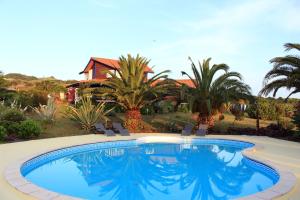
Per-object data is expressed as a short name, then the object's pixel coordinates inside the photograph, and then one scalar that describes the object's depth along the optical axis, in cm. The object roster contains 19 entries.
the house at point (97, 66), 2741
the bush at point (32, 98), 1602
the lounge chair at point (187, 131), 1180
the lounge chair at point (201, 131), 1176
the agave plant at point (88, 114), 1242
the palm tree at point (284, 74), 1081
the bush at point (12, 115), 1058
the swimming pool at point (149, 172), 571
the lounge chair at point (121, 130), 1174
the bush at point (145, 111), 1760
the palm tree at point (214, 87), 1216
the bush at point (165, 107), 1881
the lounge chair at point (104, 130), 1160
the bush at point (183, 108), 1973
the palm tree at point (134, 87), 1266
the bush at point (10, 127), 1017
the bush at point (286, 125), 1274
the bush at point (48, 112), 1264
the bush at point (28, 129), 1019
